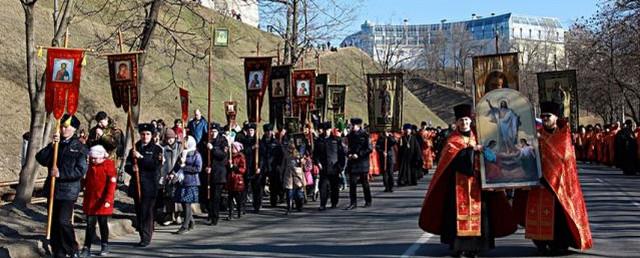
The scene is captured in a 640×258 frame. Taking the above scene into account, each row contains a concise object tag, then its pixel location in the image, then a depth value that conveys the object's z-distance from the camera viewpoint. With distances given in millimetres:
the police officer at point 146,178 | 13398
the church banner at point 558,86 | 19641
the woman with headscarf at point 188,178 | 14992
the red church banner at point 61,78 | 12984
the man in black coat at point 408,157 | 27484
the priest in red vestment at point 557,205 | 11297
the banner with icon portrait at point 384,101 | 28359
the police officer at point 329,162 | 19188
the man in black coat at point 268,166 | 18922
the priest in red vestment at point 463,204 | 11180
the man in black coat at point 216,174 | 16406
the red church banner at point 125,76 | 15227
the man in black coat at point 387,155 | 24891
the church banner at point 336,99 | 33688
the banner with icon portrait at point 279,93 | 24062
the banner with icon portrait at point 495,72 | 12575
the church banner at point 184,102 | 20469
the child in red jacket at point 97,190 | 12273
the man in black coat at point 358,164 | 19406
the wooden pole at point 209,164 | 16469
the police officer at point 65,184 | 11750
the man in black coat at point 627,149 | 32906
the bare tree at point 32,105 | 15664
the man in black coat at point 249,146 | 18405
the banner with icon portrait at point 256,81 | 20250
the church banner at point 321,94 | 29547
